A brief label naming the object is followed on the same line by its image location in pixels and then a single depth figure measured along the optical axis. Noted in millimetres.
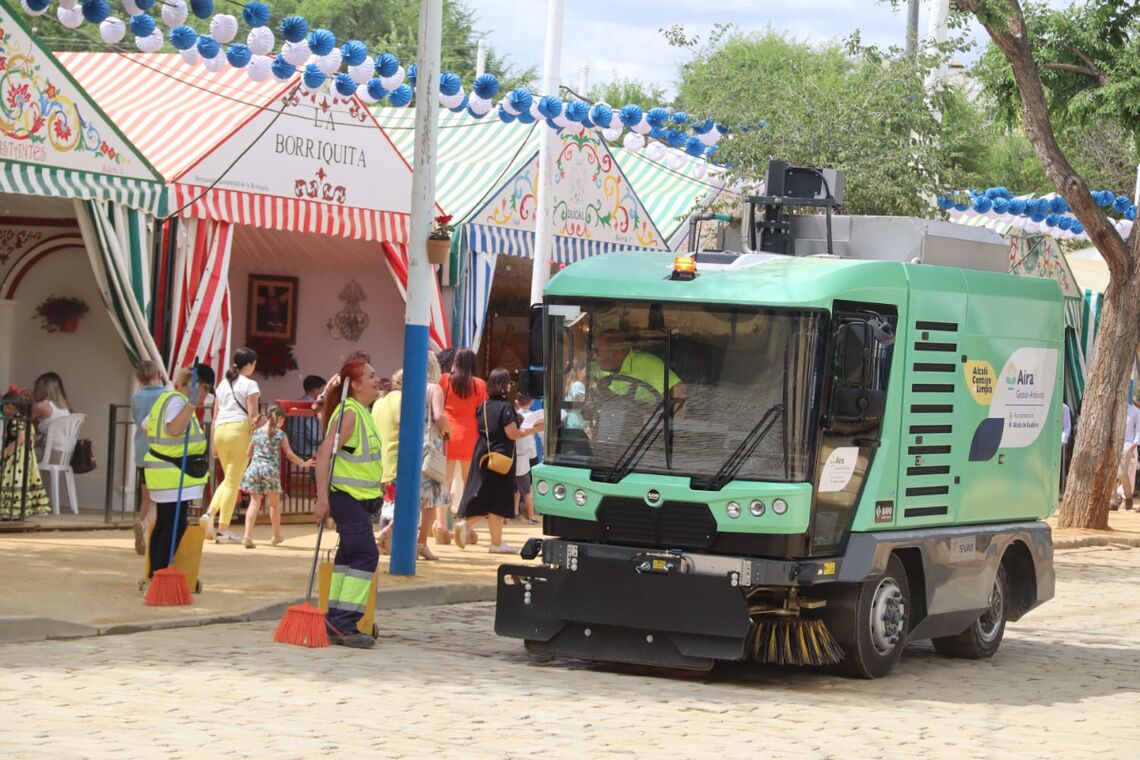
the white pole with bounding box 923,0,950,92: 33000
